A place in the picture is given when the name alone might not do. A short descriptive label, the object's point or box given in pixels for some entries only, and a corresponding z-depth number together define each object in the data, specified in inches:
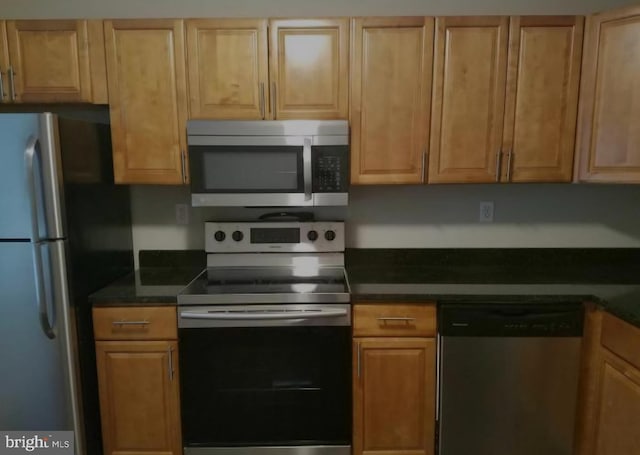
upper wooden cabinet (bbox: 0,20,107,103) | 70.6
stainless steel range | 67.1
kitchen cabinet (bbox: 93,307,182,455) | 67.9
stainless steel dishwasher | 65.7
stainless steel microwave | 70.4
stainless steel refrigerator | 60.1
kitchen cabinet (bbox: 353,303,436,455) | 67.8
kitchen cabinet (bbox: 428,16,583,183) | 70.3
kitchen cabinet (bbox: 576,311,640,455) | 56.1
